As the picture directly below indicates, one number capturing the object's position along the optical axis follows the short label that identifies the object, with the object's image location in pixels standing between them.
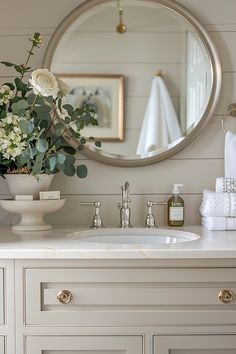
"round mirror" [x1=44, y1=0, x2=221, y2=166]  2.14
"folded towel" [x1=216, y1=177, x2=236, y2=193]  2.03
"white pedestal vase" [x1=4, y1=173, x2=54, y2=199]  1.97
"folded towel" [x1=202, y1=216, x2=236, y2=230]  1.98
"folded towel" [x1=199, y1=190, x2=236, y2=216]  1.97
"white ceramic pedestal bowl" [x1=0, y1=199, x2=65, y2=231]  1.94
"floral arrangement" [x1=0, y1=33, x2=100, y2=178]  1.88
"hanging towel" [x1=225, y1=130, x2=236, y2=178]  2.11
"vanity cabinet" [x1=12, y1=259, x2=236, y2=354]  1.62
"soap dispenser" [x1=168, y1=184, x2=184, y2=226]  2.09
